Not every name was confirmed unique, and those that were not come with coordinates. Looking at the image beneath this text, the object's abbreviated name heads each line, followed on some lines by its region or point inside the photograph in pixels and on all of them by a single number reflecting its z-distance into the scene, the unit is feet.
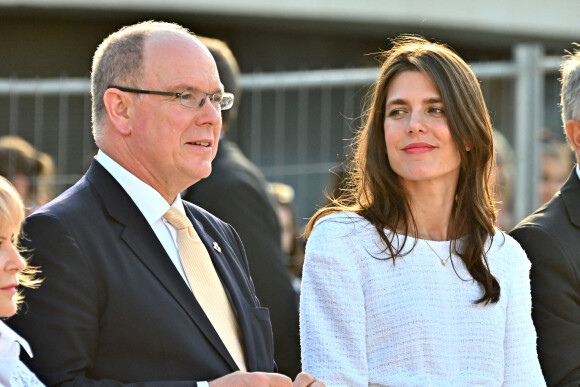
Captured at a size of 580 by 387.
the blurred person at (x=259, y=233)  33.58
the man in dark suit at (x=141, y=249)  21.65
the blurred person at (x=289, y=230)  48.96
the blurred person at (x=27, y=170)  43.42
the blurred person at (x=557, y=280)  27.99
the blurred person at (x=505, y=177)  50.06
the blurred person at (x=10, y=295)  20.66
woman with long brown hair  25.39
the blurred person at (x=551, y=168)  50.31
